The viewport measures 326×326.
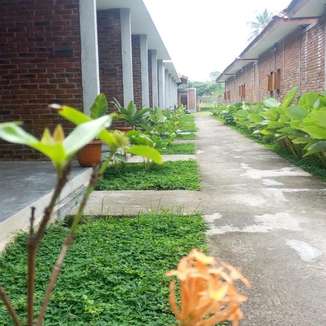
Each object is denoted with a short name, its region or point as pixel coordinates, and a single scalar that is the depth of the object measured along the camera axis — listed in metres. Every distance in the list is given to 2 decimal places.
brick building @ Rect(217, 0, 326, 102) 8.86
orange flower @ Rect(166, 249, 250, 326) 0.65
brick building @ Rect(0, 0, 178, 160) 5.99
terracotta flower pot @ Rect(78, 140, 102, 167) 5.41
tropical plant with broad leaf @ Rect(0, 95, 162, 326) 0.55
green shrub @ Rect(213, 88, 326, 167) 5.18
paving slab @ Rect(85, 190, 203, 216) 4.07
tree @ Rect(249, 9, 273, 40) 64.19
